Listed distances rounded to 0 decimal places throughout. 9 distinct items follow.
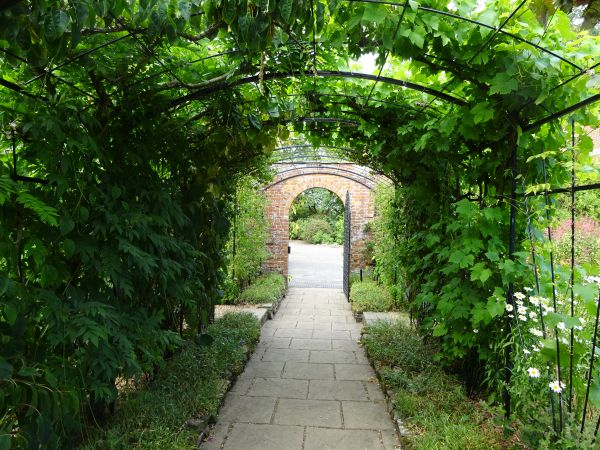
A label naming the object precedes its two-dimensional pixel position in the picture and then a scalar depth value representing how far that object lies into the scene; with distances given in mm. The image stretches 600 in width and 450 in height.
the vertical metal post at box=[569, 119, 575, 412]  1897
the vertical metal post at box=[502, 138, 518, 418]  2475
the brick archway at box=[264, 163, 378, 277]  9734
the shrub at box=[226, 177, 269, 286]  7078
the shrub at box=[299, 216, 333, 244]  23772
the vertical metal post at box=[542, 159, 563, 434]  1936
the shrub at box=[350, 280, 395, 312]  6484
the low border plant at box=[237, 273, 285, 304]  7051
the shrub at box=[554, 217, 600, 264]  4840
